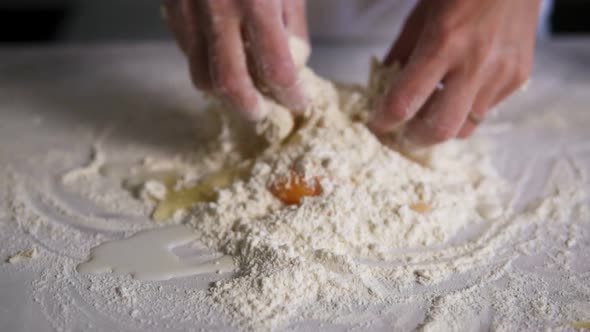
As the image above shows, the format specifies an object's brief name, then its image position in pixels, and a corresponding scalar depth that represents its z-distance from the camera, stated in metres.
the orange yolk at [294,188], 0.45
